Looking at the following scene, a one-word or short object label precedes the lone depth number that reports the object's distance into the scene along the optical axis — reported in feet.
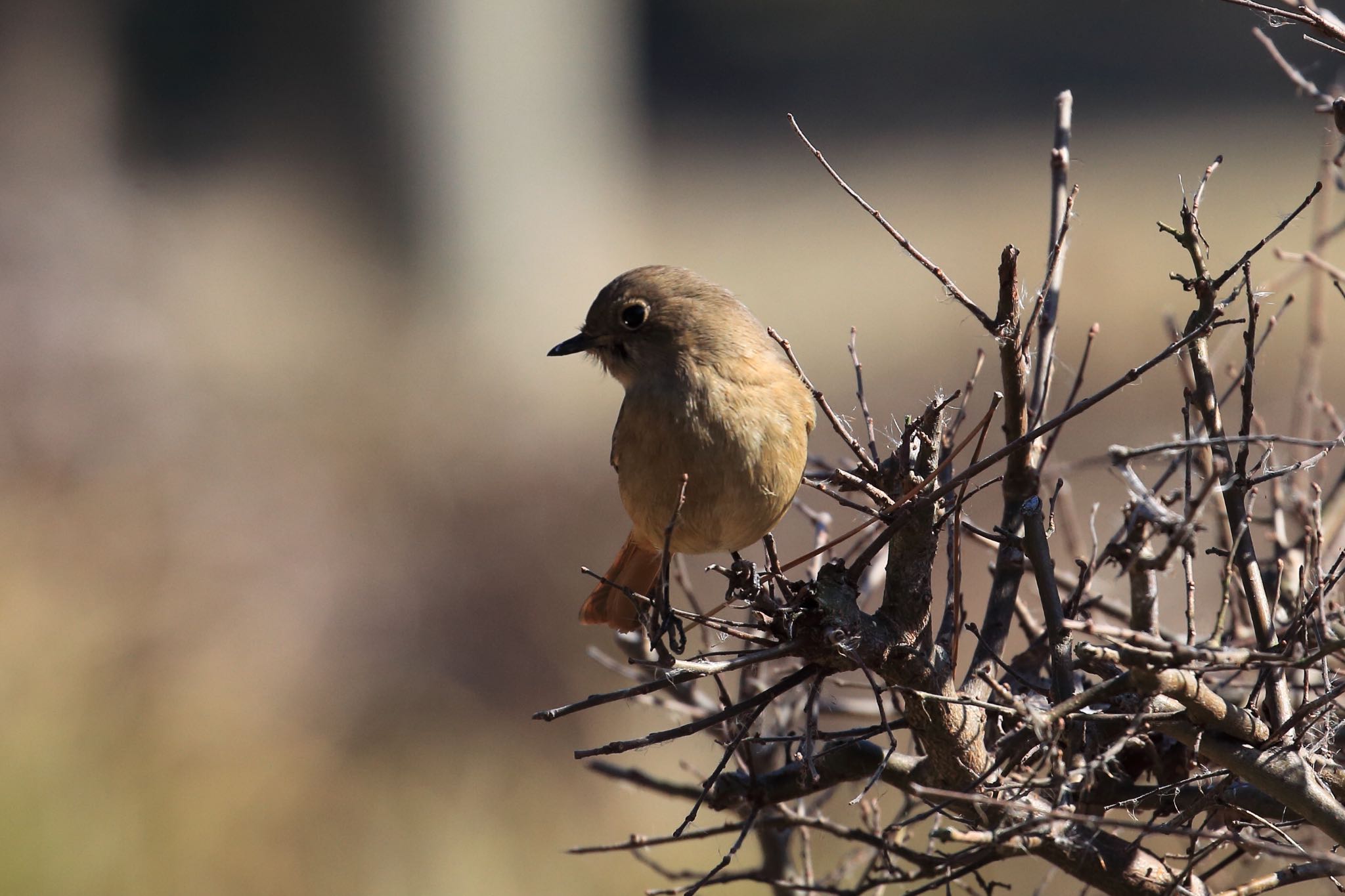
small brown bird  15.19
